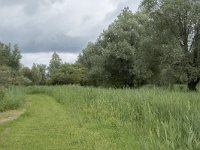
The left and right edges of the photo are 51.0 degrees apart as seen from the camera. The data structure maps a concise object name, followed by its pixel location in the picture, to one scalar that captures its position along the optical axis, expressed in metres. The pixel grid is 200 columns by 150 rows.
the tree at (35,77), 49.54
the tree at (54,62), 64.28
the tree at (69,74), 40.18
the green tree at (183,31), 16.14
